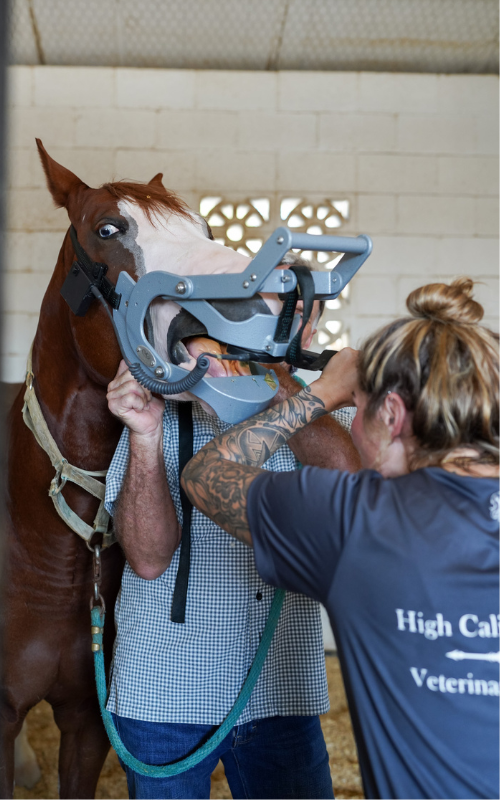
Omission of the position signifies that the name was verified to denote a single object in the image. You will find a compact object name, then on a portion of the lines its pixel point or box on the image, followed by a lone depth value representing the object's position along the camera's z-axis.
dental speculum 1.05
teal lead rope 1.17
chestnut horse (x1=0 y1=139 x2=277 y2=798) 1.33
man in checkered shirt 1.21
